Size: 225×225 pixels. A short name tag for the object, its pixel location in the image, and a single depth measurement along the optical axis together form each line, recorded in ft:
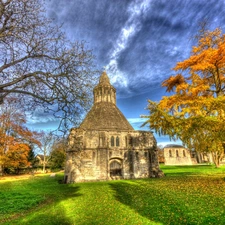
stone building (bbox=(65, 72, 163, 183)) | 72.43
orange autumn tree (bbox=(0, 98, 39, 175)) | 89.35
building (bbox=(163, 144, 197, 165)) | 205.98
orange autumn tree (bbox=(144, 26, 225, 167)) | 34.99
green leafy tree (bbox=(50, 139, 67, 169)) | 147.78
